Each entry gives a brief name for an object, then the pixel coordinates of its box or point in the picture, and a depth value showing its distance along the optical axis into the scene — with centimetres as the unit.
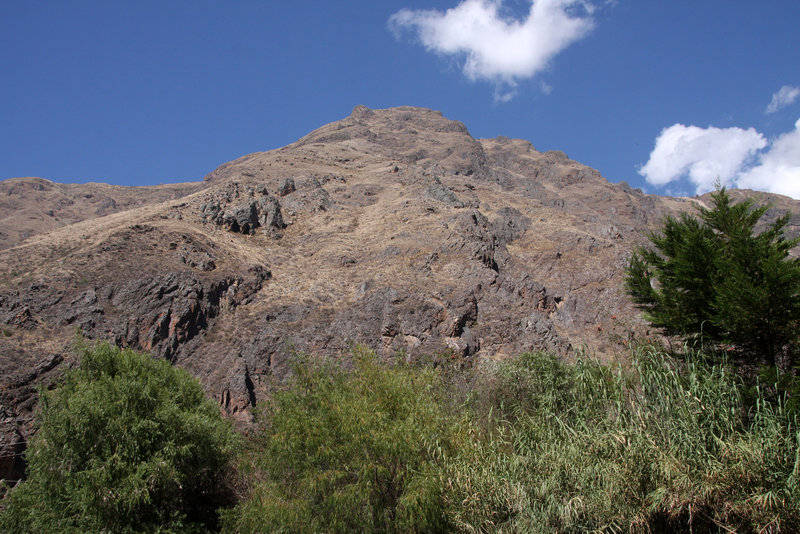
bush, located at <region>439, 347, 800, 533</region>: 963
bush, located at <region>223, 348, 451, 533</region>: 1156
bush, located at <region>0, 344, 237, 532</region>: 1510
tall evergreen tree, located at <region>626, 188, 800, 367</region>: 1320
